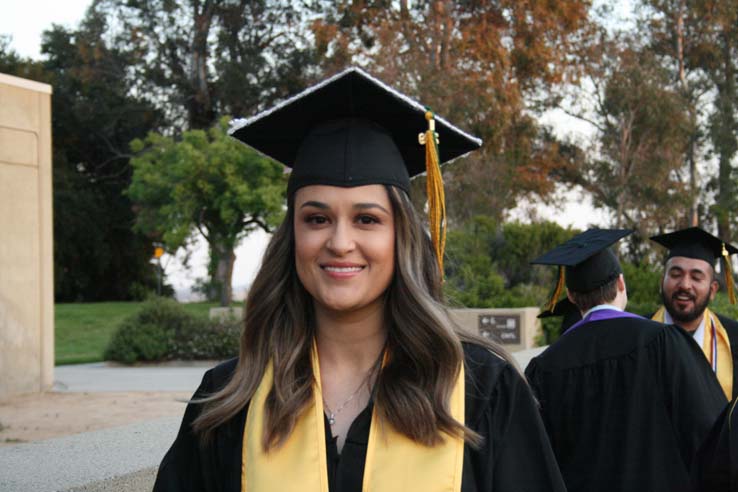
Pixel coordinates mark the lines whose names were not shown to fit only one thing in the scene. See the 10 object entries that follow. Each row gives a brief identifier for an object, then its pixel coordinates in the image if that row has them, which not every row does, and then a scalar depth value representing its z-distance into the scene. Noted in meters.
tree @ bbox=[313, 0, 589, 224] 25.73
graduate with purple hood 3.79
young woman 2.17
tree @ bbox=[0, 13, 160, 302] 37.66
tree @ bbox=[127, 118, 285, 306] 29.38
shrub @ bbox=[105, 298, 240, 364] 17.14
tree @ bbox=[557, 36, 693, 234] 30.25
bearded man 5.43
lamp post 32.19
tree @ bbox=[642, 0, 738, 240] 34.34
